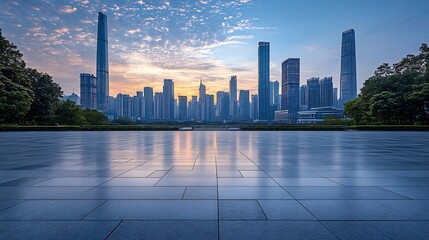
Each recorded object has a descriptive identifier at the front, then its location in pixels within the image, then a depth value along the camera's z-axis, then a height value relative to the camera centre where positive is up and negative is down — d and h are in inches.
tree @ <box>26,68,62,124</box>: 1646.2 +169.5
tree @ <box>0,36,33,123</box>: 1167.4 +203.0
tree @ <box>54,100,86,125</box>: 1894.7 +45.2
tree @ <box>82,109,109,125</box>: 2449.6 +36.8
